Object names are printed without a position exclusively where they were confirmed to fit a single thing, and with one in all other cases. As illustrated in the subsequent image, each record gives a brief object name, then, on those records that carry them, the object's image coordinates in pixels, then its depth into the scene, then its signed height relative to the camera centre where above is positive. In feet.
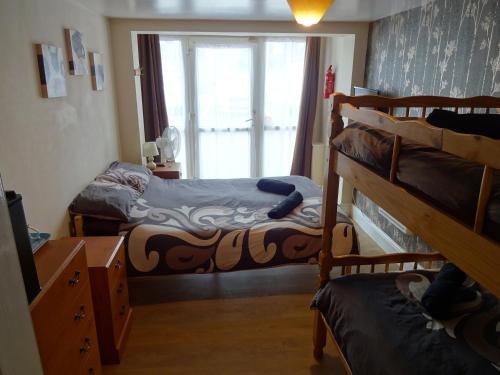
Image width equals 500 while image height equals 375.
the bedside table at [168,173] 13.50 -3.03
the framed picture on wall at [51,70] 7.30 +0.38
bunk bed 3.15 -1.44
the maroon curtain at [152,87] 15.28 +0.09
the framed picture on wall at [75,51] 8.73 +0.91
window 16.08 -0.52
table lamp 13.71 -2.27
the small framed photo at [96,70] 10.48 +0.53
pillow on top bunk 4.48 -0.40
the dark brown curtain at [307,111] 16.26 -0.97
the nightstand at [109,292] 6.74 -3.85
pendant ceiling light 5.41 +1.20
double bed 8.50 -3.45
